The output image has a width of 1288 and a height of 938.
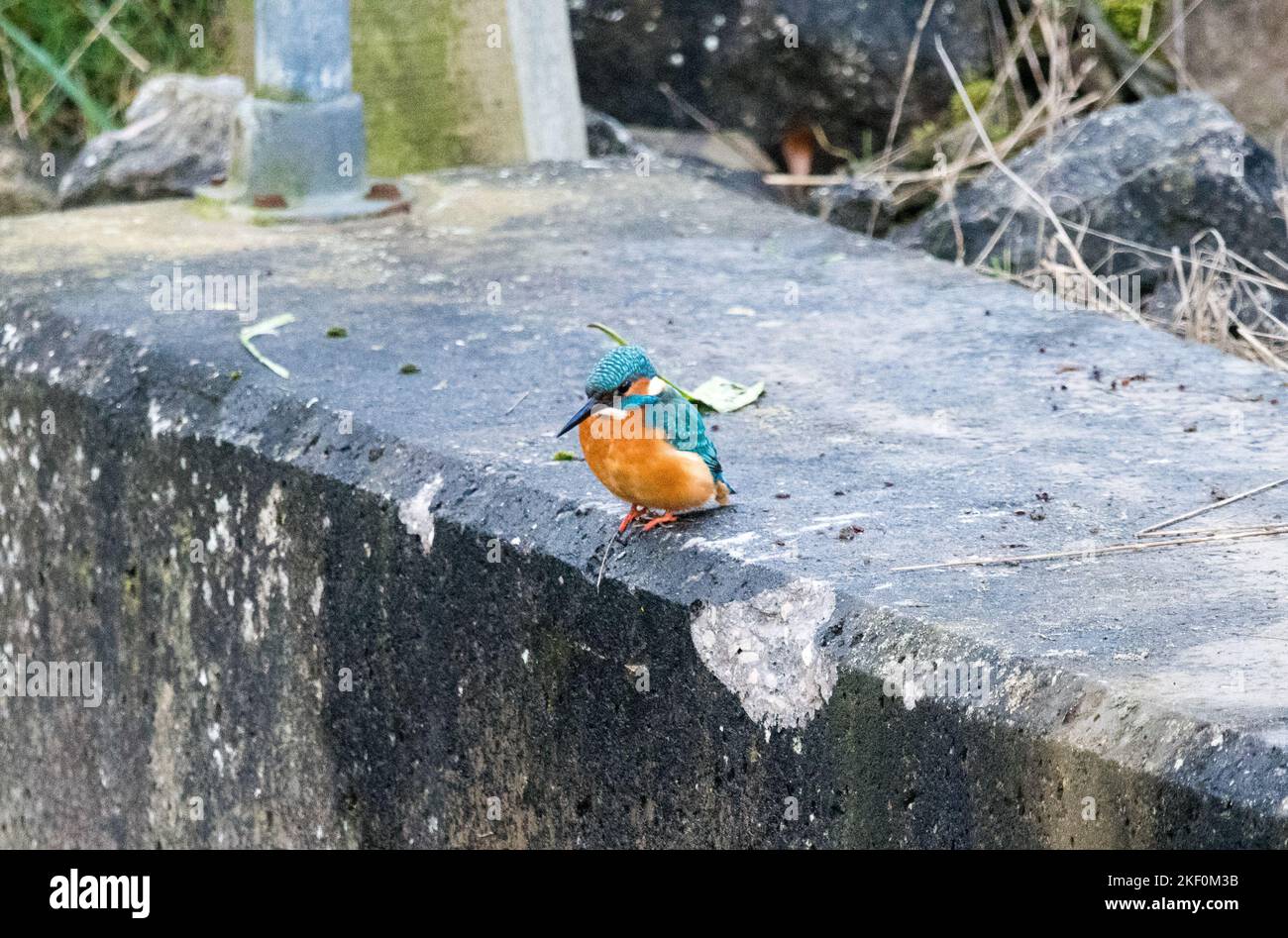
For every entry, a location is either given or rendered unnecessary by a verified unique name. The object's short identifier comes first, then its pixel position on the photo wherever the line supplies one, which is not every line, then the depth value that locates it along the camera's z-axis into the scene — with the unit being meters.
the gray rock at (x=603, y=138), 5.95
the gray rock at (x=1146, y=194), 4.85
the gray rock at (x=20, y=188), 6.24
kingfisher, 2.44
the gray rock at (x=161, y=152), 5.39
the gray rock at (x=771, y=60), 6.27
